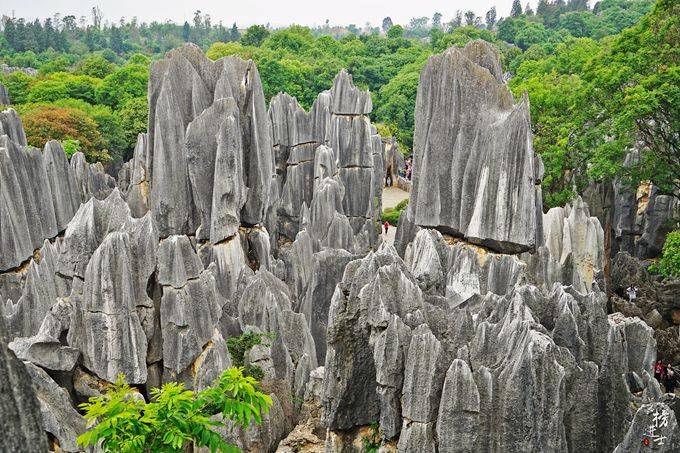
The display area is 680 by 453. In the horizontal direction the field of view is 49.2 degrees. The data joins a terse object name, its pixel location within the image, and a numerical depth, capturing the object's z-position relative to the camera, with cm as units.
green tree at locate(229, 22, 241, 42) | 13288
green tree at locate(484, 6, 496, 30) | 15834
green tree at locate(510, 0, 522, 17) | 13050
